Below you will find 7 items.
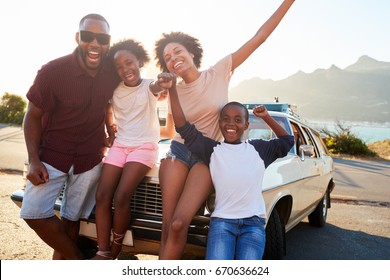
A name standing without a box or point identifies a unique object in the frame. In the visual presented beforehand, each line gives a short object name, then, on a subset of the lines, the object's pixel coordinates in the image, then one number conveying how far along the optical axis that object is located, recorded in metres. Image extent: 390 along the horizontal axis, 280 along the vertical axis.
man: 2.80
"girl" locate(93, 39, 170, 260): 2.88
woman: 2.60
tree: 26.92
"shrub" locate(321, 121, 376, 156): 20.08
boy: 2.58
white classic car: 2.91
